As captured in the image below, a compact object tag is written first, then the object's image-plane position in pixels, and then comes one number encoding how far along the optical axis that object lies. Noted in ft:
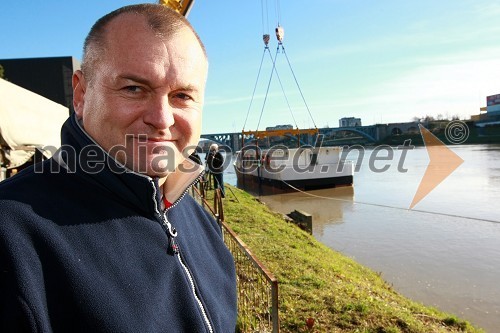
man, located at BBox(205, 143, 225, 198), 47.12
